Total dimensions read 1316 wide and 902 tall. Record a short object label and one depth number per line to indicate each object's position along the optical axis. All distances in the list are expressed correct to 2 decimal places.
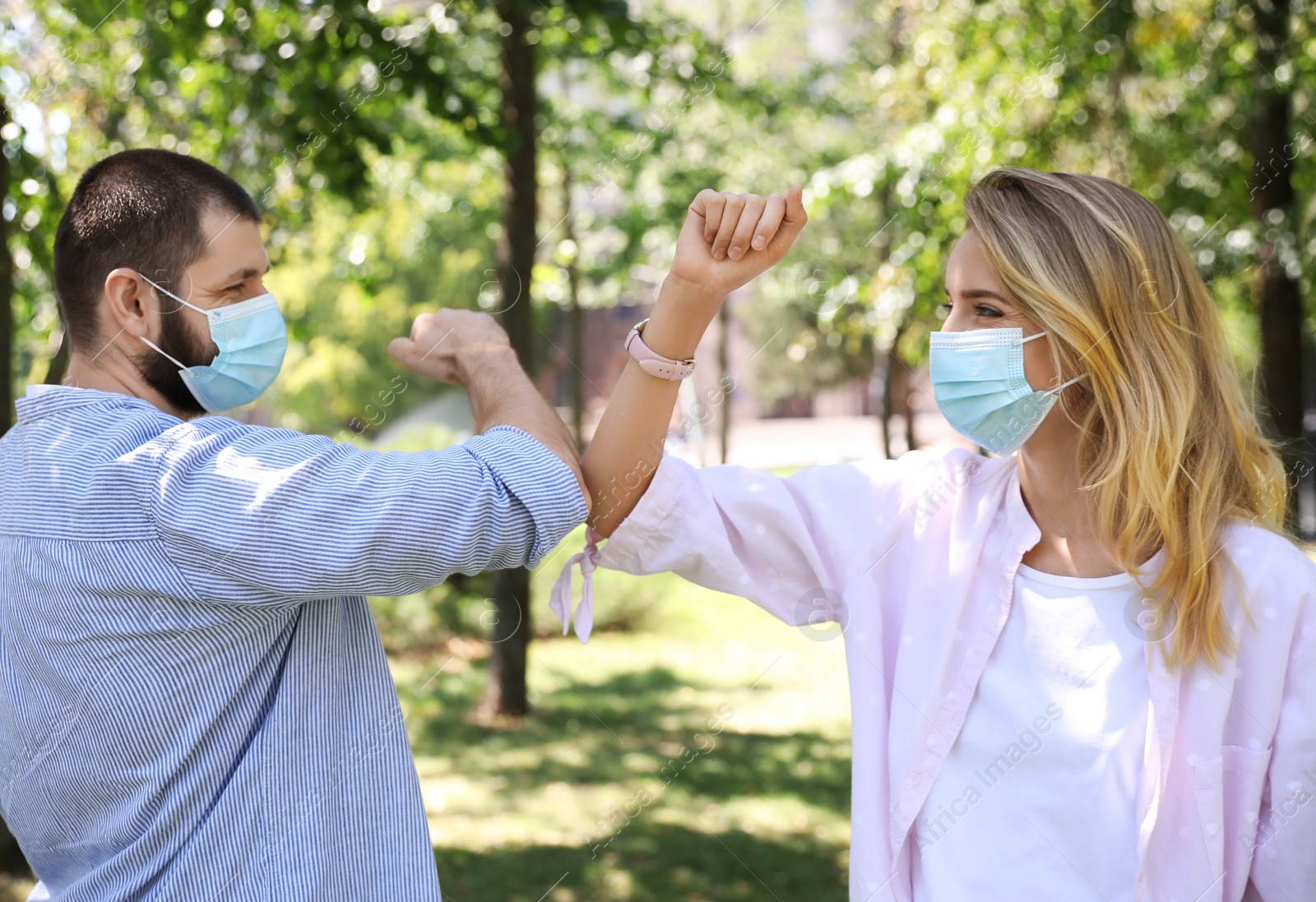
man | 1.53
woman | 1.84
